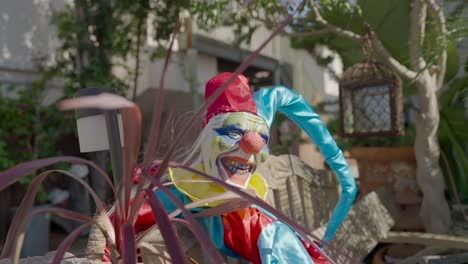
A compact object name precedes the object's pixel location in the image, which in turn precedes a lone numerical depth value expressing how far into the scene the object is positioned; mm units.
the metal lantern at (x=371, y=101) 3090
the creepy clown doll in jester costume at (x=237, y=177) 1640
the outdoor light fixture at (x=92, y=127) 1318
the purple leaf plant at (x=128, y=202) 747
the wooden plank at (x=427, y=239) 2676
